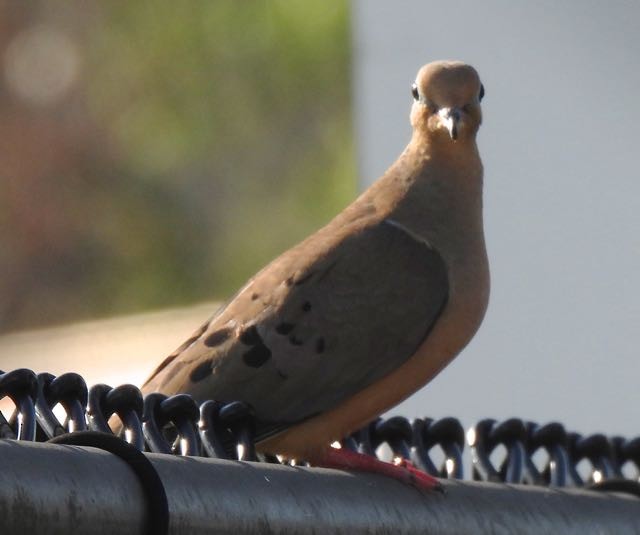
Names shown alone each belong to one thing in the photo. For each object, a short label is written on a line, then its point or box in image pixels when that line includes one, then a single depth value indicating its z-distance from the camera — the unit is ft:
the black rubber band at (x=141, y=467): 11.56
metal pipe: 10.81
